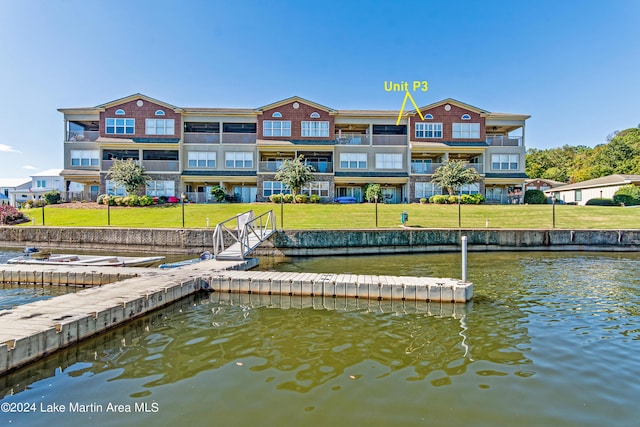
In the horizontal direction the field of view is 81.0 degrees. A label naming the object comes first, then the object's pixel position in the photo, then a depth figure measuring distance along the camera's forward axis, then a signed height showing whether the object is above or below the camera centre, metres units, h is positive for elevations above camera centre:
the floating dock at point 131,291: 6.27 -2.03
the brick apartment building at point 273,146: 36.41 +6.37
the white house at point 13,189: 60.42 +3.67
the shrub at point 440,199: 34.53 +1.13
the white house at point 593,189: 41.19 +2.84
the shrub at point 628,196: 36.41 +1.57
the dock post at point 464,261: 10.04 -1.36
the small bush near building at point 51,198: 35.16 +1.09
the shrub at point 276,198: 34.16 +1.14
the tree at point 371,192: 34.89 +1.79
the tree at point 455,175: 34.03 +3.30
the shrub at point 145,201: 32.72 +0.79
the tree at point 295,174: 33.59 +3.29
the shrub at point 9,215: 27.16 -0.42
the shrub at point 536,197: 37.75 +1.48
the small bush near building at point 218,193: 35.62 +1.64
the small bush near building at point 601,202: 37.06 +0.99
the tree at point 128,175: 32.59 +3.10
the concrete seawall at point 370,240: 20.53 -1.65
